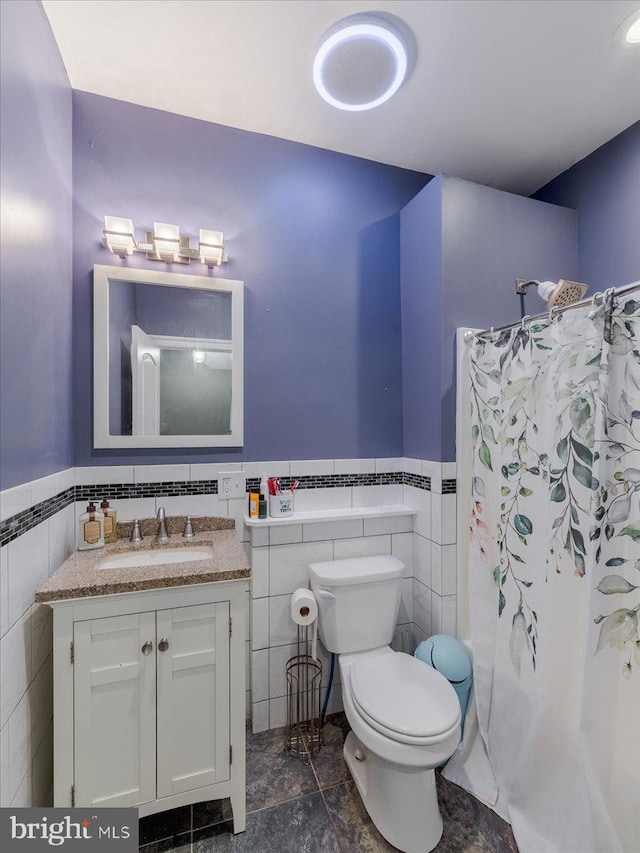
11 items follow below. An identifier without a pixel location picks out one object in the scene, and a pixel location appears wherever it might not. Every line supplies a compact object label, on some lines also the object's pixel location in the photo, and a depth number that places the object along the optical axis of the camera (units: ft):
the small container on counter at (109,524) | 4.87
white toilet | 3.75
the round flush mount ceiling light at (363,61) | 4.16
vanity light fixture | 4.93
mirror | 5.07
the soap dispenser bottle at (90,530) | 4.64
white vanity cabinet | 3.61
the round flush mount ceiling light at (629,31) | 4.10
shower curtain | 3.55
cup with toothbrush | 5.49
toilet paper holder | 5.32
